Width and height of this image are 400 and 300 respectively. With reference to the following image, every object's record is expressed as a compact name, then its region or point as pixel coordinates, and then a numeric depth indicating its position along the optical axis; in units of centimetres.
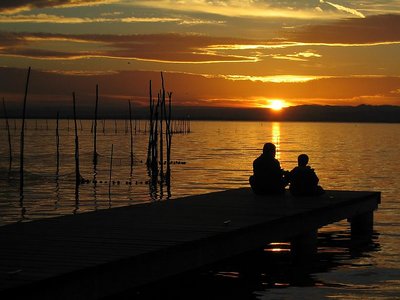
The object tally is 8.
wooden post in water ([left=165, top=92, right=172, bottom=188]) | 4254
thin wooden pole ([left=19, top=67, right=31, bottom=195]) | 3809
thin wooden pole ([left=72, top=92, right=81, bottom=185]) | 4152
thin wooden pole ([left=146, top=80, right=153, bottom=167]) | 4690
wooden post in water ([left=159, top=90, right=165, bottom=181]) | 4436
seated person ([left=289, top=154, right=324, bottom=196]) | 1908
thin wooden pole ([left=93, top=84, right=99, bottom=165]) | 5387
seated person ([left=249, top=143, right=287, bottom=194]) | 1872
